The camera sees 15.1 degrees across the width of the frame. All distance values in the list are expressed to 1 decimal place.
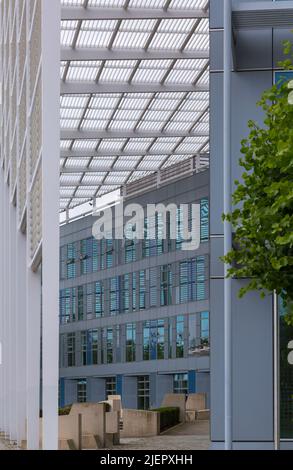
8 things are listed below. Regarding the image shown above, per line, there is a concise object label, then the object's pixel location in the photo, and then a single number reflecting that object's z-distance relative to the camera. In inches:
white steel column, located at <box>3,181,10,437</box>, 2055.9
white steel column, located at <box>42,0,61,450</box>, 1031.6
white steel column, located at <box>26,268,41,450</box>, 1384.1
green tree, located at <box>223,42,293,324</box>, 471.8
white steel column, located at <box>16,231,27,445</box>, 1692.9
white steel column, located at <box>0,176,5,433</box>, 2202.3
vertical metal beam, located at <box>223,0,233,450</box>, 670.5
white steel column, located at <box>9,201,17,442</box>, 1875.2
